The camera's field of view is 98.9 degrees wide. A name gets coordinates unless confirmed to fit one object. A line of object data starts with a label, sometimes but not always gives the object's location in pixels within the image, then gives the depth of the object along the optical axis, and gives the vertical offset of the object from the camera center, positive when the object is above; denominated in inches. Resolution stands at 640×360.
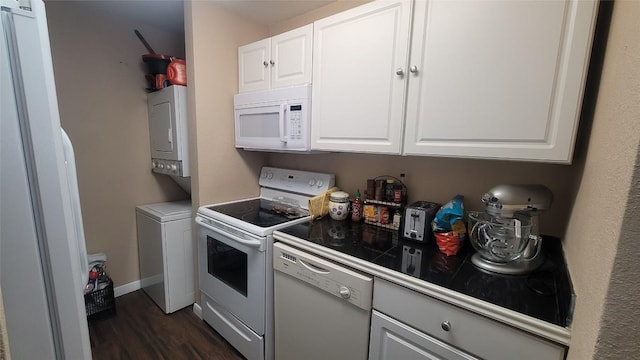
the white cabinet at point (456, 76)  37.5 +11.0
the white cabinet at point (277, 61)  65.2 +19.8
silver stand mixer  41.2 -13.9
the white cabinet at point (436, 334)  32.7 -25.3
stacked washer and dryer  81.8 -27.4
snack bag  49.8 -16.1
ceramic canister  70.0 -16.6
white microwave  65.9 +5.0
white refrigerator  28.6 -7.8
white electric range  60.5 -28.6
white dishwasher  46.5 -31.5
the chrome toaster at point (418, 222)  54.3 -15.9
